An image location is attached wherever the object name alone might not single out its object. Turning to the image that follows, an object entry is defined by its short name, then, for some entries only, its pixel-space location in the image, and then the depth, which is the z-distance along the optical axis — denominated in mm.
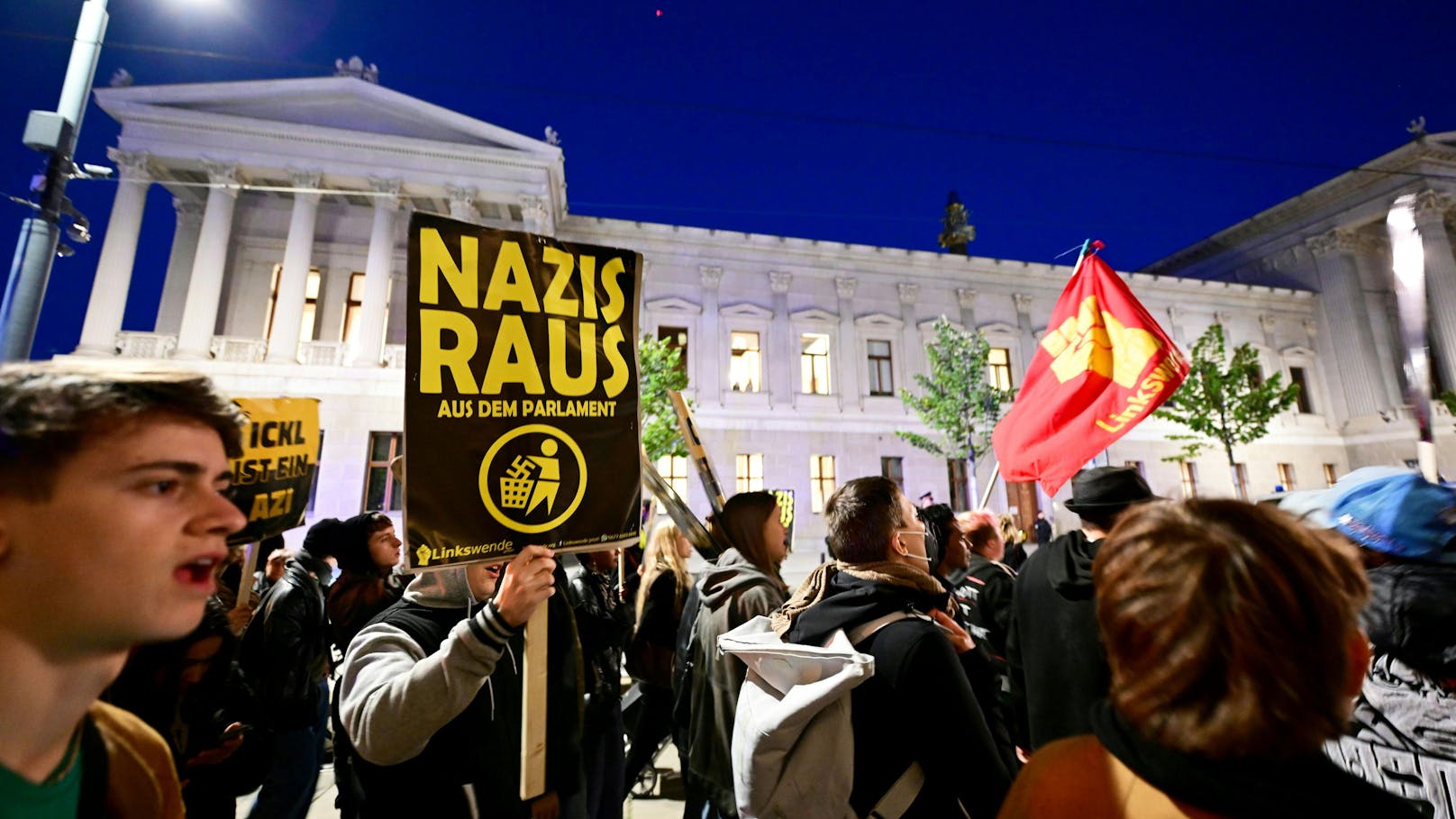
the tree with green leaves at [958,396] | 18875
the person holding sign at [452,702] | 1800
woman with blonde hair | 4055
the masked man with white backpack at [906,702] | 1752
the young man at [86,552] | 825
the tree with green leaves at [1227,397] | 19000
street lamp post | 5316
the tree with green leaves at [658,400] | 15820
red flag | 4449
